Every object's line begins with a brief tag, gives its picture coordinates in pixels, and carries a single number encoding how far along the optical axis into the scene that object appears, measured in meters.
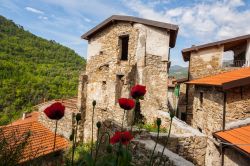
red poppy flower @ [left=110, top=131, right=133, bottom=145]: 1.70
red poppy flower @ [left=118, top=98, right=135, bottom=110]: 1.88
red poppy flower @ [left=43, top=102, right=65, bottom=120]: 1.49
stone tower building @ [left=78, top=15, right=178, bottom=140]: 7.57
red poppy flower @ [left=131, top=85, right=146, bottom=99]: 1.97
